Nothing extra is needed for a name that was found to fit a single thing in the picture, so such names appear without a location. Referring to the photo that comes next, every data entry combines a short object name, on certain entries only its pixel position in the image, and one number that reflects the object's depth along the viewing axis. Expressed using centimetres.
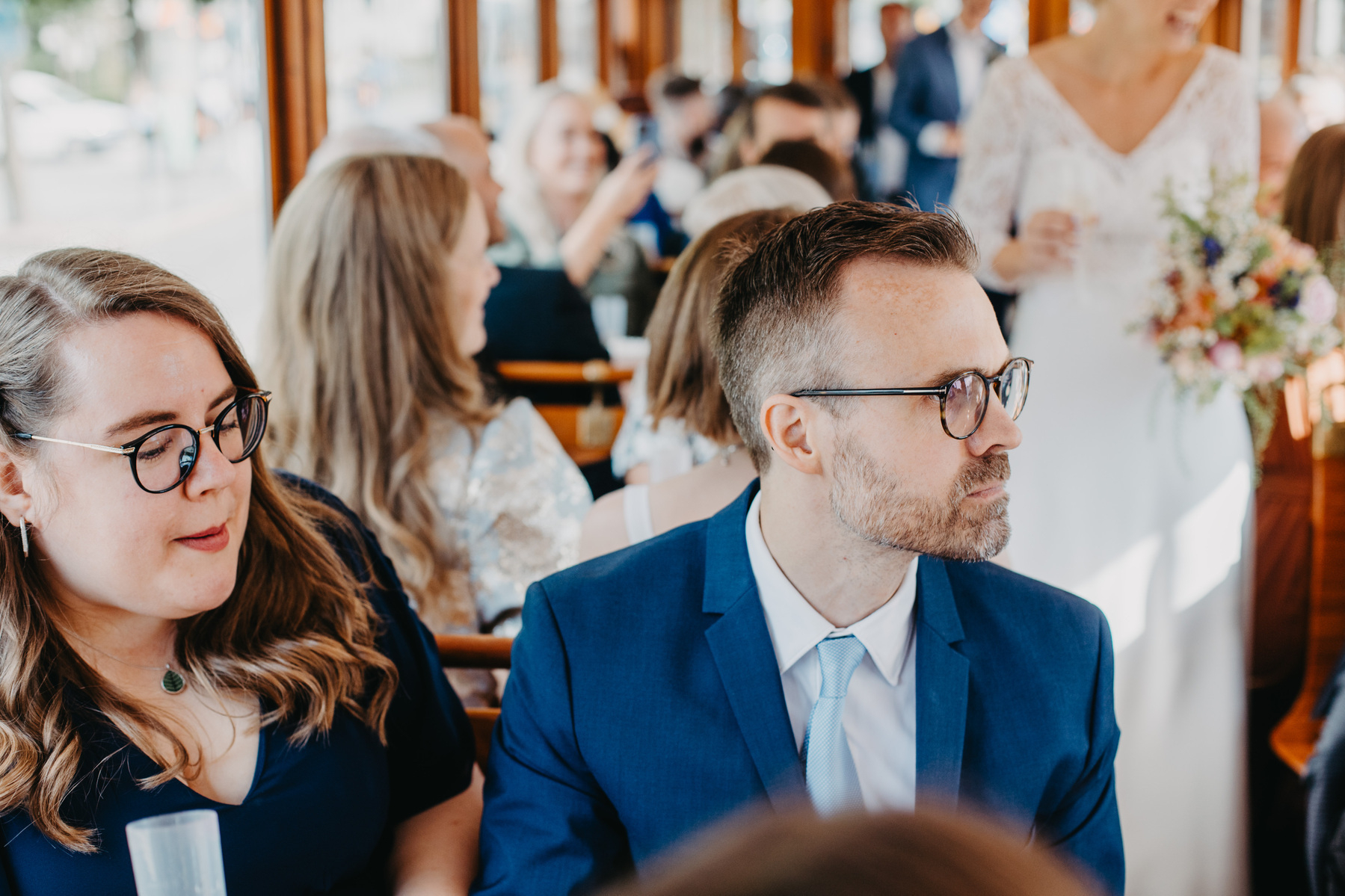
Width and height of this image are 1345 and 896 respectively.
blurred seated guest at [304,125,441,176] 326
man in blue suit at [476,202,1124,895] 126
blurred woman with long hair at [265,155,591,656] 212
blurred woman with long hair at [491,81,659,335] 473
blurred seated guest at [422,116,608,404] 365
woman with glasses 121
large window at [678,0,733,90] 1112
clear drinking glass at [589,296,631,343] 474
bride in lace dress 271
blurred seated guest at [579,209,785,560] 185
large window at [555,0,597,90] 852
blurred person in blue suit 662
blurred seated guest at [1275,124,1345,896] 273
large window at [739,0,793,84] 1052
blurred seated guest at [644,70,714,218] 726
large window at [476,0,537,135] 648
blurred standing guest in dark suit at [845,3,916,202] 777
